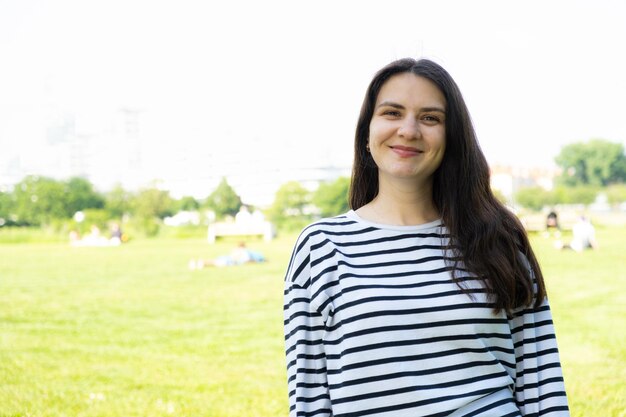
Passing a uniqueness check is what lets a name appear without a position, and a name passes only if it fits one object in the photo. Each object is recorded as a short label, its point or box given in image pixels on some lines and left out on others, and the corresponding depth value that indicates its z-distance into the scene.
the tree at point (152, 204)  37.88
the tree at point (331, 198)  39.66
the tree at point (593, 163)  53.66
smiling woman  1.44
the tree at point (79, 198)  37.56
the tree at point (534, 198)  43.94
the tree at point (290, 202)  40.94
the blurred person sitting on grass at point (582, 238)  14.82
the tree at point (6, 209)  31.33
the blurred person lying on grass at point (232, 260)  13.49
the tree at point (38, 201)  32.91
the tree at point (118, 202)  38.00
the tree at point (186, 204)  40.62
